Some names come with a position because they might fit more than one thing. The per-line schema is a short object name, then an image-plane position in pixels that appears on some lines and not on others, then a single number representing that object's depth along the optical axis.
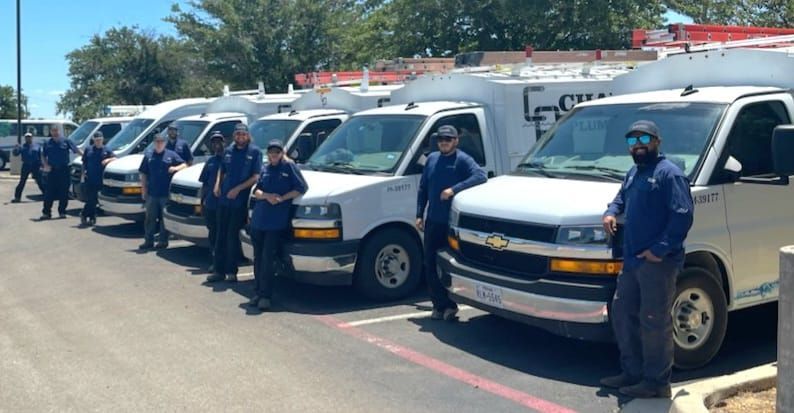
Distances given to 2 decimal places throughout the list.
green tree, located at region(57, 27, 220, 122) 40.25
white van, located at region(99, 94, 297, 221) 13.73
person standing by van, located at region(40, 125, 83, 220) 16.23
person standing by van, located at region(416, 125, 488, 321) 7.62
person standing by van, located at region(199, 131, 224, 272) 10.12
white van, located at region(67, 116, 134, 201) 19.25
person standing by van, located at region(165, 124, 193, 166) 12.63
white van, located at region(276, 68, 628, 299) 8.27
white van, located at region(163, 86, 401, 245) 11.03
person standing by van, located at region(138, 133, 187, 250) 12.27
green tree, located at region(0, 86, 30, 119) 62.72
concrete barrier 4.49
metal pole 31.45
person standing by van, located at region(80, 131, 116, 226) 14.95
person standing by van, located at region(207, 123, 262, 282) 9.46
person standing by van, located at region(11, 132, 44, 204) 19.12
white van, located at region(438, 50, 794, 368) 5.93
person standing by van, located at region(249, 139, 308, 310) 8.31
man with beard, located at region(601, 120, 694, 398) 5.34
